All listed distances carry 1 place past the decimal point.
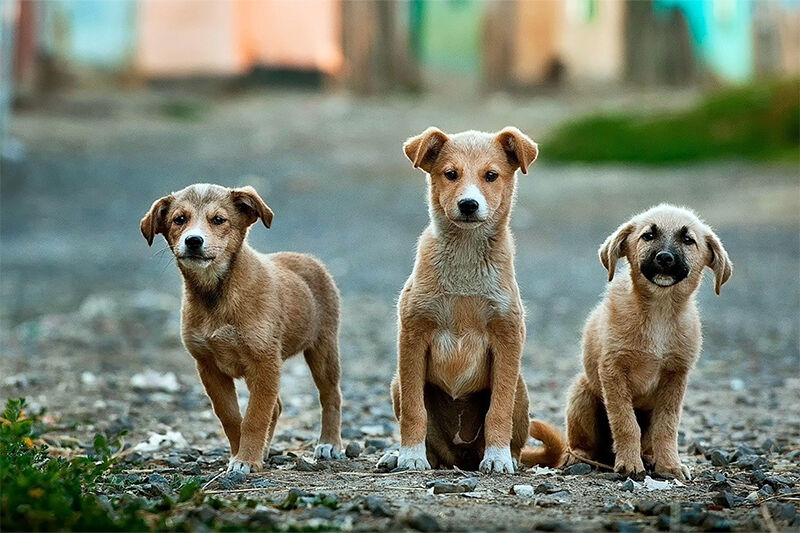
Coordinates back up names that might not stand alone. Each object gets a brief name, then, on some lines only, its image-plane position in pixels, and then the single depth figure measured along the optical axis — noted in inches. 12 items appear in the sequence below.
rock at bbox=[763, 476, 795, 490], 450.3
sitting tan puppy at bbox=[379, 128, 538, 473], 463.5
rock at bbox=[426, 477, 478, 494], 416.5
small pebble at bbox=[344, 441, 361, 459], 520.4
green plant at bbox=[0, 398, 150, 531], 332.2
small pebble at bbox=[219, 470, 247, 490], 427.1
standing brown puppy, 464.1
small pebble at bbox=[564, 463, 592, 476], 476.0
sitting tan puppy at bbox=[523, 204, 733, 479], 464.8
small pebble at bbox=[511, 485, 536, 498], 416.8
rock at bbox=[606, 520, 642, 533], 359.6
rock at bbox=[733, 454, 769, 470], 496.6
